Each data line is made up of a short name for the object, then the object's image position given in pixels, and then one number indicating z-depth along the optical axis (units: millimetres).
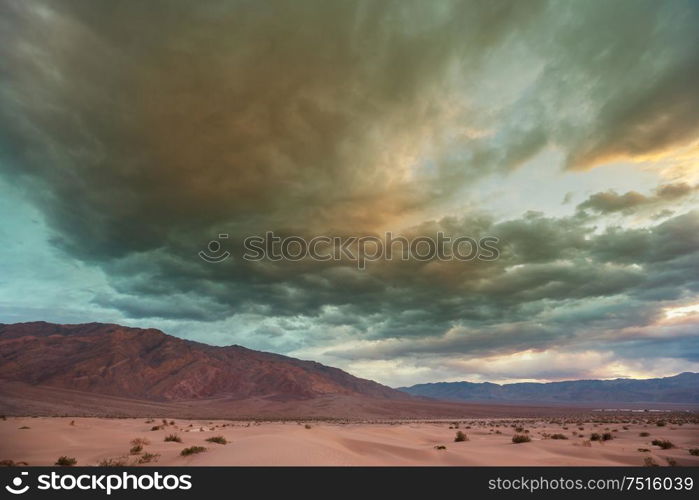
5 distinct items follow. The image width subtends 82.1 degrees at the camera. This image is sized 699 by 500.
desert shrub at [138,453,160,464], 10589
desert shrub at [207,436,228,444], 14711
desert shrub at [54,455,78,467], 11034
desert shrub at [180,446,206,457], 11173
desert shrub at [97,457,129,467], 10180
